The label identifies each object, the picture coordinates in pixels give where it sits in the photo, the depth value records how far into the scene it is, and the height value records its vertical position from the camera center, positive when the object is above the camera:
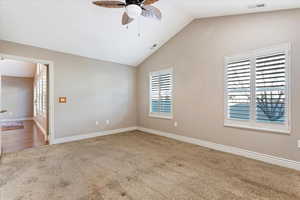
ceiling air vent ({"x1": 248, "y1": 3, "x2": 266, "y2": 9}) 2.50 +1.70
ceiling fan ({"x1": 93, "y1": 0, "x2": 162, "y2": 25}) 2.10 +1.47
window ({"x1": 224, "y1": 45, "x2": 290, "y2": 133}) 2.60 +0.19
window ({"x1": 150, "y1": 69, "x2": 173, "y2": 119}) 4.66 +0.20
